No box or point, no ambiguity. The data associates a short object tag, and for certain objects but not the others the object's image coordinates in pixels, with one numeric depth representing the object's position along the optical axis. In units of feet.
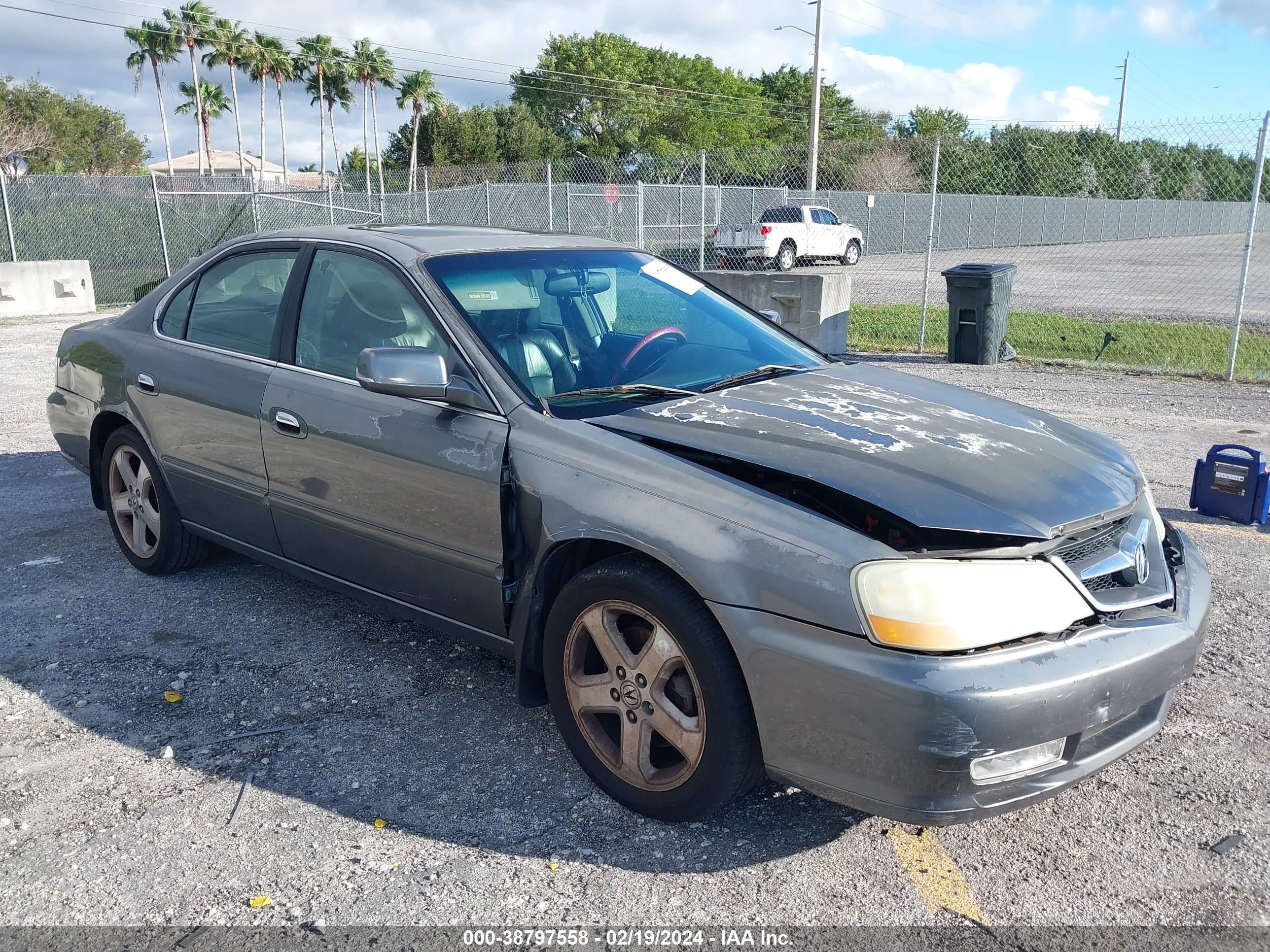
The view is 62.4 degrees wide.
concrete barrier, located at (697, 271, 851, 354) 39.42
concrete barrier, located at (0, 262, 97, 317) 56.18
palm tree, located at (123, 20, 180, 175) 178.70
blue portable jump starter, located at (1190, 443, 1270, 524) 18.63
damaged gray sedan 8.18
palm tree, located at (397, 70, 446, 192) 187.73
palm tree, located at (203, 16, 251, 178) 180.24
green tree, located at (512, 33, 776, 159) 228.02
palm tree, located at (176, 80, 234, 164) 192.13
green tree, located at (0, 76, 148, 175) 133.80
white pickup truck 73.77
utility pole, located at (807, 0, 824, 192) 90.53
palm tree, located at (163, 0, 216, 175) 174.81
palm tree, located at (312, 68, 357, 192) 201.67
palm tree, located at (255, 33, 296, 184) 188.65
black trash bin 36.83
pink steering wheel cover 11.86
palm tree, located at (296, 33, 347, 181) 193.57
